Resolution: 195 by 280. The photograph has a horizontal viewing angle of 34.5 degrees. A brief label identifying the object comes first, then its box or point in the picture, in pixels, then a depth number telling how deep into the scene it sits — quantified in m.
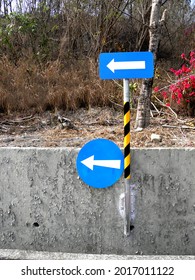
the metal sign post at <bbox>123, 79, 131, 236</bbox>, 2.53
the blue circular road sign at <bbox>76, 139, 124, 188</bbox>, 2.60
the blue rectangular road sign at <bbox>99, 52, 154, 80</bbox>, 2.43
